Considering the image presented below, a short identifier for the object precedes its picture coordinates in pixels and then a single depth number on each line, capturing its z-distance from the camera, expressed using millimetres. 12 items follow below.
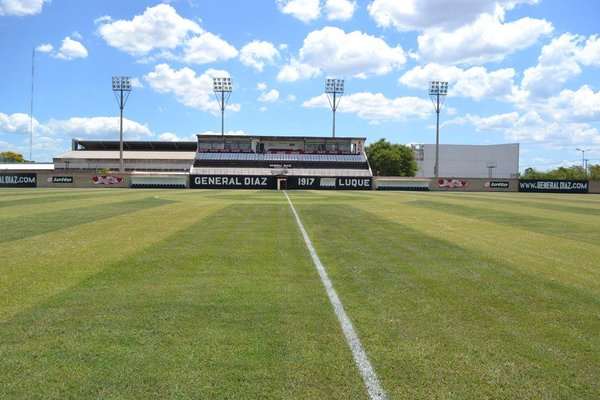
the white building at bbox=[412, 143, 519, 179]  121750
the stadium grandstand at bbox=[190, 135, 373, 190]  64562
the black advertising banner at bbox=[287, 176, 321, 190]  65062
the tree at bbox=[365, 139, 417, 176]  111312
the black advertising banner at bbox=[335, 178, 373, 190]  64062
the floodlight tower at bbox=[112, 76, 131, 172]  70500
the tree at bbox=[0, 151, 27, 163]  142412
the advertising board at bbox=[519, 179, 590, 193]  63519
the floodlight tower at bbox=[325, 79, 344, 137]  84125
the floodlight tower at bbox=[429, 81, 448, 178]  71625
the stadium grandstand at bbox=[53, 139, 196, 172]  102000
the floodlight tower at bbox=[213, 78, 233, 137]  80500
